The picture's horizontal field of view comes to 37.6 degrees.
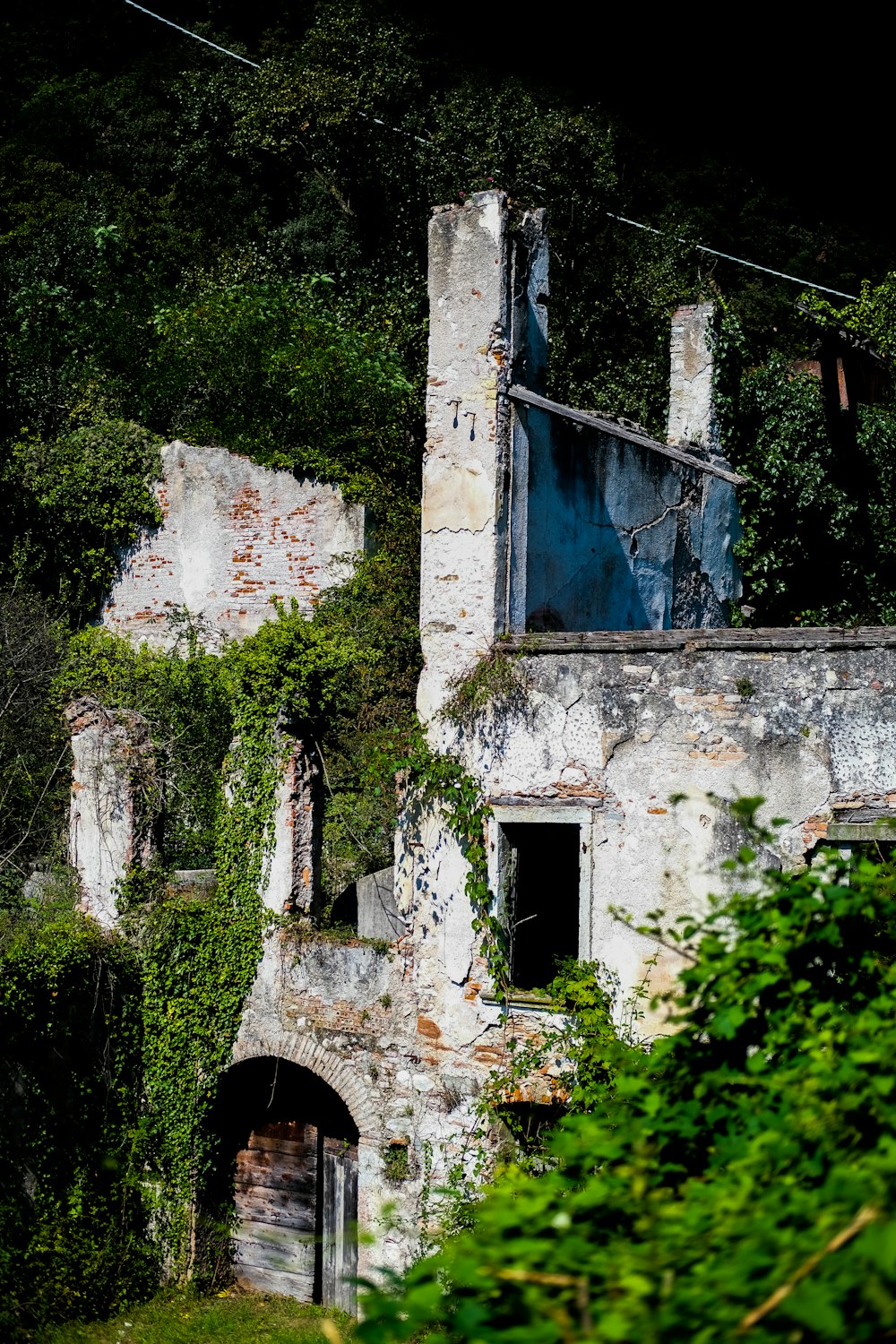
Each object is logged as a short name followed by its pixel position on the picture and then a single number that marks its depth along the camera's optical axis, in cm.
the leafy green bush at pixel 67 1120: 1026
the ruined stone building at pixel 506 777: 950
